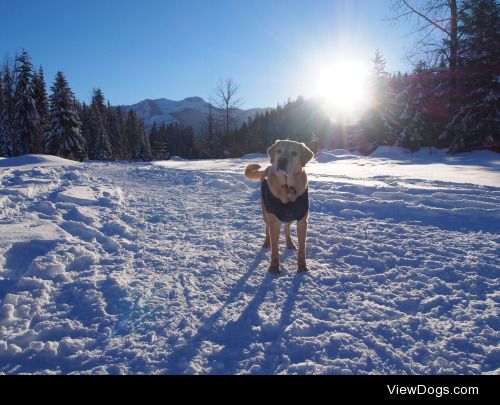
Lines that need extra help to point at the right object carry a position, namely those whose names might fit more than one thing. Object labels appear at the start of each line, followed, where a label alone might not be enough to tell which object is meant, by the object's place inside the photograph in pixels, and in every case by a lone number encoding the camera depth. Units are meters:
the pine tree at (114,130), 64.44
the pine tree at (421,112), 21.06
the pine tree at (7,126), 37.44
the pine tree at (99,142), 50.91
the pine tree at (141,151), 60.44
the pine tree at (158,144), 73.19
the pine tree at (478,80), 16.30
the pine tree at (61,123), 34.19
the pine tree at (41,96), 44.11
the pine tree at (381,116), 25.91
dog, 3.94
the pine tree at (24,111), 35.07
